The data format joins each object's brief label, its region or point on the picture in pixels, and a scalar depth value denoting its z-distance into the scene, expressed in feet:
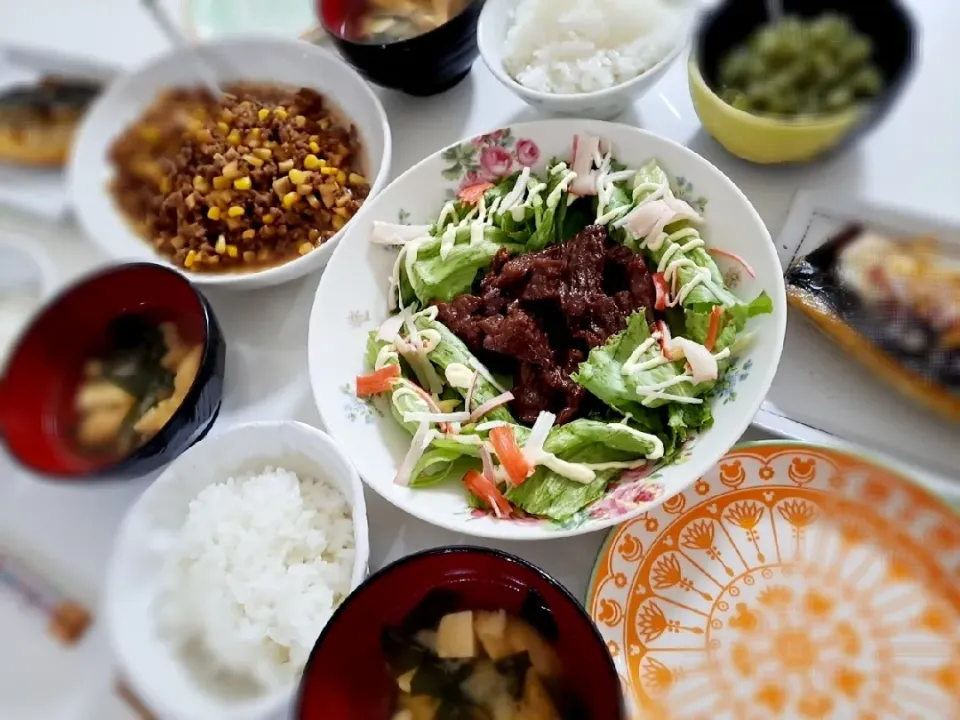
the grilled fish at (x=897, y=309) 1.48
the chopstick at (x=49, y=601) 1.74
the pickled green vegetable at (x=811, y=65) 1.55
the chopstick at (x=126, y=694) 1.77
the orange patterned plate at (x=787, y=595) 1.43
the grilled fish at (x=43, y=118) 1.83
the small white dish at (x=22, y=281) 1.80
